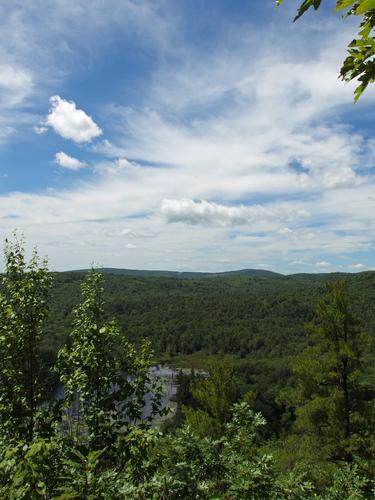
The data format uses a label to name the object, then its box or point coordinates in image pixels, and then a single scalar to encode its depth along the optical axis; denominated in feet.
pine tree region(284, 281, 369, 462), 57.67
